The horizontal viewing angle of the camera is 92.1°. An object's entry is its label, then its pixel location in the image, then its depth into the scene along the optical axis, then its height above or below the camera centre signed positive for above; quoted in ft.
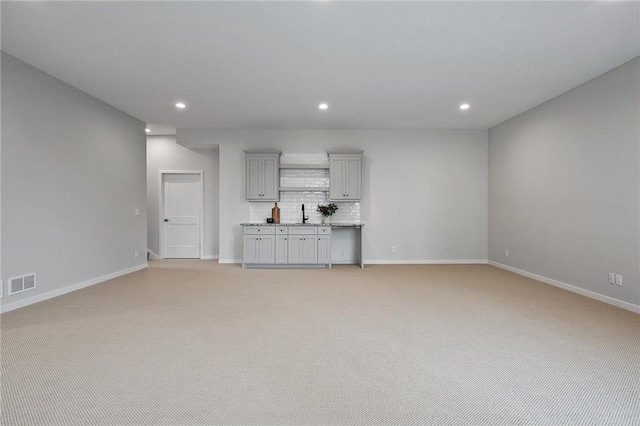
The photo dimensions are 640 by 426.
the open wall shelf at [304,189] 21.01 +1.66
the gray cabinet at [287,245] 20.06 -2.07
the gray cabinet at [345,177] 20.94 +2.46
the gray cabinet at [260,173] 20.94 +2.75
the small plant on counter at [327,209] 21.13 +0.29
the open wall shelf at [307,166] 21.21 +3.25
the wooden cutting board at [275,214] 21.38 -0.05
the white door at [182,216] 24.85 -0.21
